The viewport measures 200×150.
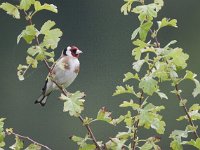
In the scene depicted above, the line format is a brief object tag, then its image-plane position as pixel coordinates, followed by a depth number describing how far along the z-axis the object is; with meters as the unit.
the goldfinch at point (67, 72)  12.30
